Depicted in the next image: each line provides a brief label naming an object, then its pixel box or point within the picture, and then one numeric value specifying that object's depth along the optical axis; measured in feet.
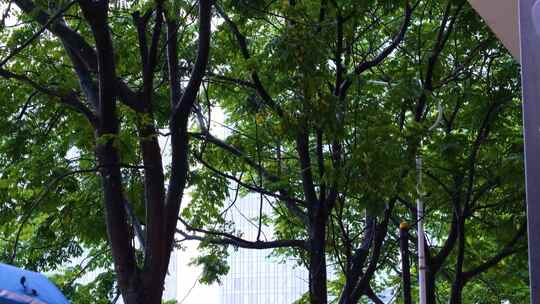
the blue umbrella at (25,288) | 19.70
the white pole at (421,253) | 33.55
